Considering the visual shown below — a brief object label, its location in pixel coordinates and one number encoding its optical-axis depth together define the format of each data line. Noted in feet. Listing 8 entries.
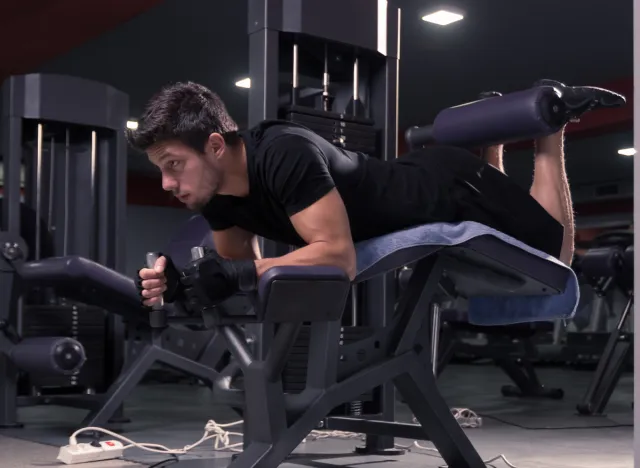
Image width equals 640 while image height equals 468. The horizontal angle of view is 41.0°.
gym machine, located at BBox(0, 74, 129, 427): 10.43
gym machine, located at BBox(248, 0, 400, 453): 7.89
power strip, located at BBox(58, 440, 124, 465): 7.70
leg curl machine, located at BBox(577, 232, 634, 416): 12.31
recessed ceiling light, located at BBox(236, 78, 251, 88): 26.37
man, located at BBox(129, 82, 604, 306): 5.38
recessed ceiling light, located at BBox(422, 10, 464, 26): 20.04
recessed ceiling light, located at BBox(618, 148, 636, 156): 34.68
